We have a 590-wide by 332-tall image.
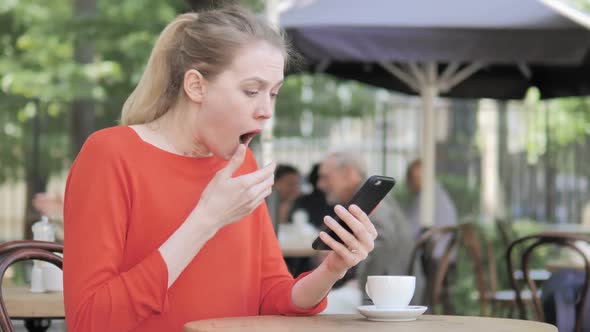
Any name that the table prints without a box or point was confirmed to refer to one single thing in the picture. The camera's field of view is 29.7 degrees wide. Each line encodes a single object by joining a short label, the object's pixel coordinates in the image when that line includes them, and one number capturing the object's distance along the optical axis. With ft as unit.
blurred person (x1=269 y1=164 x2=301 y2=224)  36.14
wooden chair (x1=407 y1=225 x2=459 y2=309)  20.95
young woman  8.41
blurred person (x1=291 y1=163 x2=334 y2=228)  34.50
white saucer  8.84
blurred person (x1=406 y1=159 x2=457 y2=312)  28.12
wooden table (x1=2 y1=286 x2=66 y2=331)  11.32
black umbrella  23.68
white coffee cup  9.07
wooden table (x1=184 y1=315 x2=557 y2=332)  8.18
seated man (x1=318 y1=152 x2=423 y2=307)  21.63
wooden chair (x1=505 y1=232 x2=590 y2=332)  15.75
